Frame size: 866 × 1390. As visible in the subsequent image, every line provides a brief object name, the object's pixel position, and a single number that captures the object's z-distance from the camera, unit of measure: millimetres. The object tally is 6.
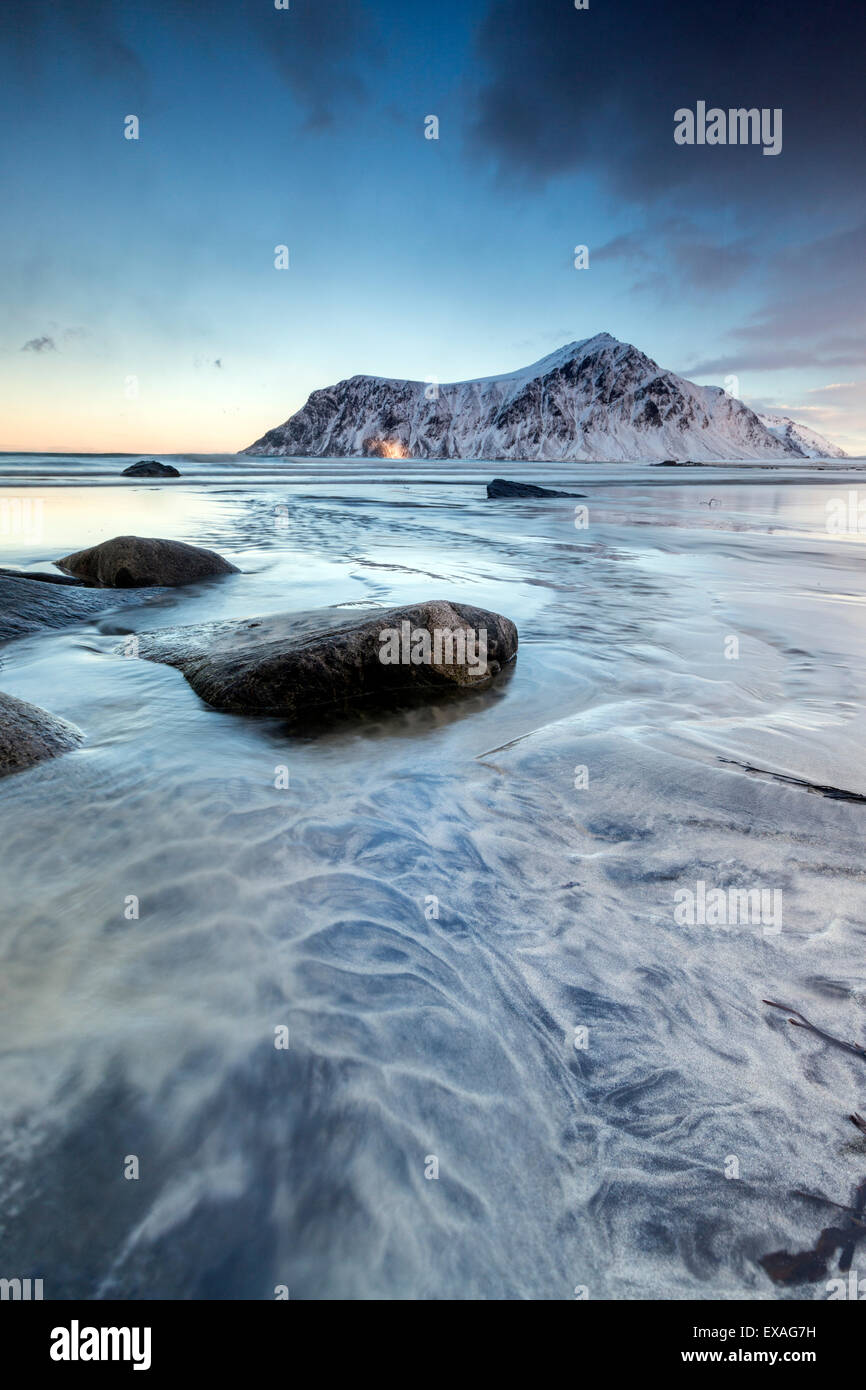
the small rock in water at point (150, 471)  41594
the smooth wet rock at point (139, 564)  7812
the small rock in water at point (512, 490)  27422
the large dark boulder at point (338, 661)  4223
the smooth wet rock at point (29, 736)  3249
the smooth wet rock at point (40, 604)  5926
